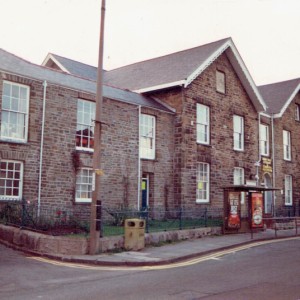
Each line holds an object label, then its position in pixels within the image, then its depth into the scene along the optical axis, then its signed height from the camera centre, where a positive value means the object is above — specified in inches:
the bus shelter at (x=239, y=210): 745.0 -8.7
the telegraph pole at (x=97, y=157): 518.3 +55.7
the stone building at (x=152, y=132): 715.4 +149.0
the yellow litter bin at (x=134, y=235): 560.4 -41.3
